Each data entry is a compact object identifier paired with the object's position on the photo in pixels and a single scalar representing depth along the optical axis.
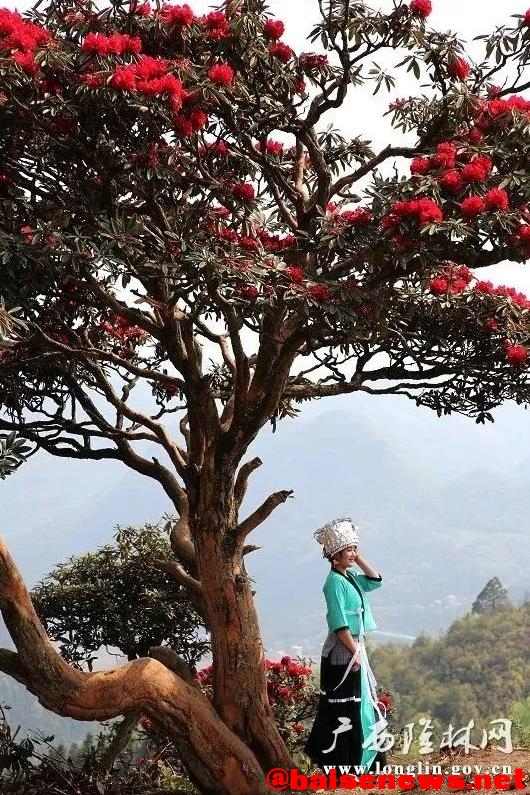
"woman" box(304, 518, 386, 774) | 14.12
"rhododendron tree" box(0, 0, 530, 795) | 11.86
